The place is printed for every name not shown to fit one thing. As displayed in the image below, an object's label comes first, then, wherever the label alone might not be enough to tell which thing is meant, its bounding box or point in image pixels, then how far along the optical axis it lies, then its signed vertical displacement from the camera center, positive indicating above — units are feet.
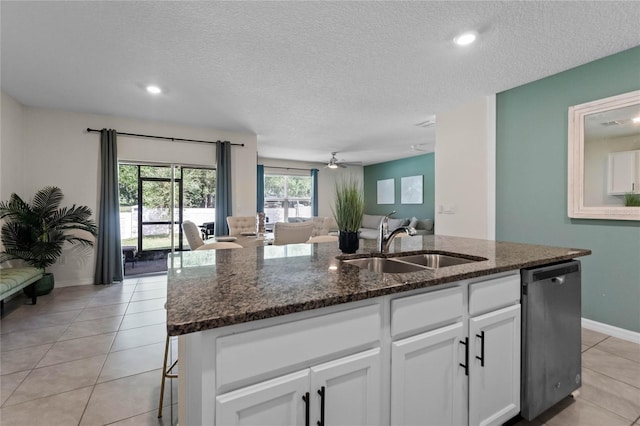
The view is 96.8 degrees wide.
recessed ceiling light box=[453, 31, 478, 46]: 7.29 +4.52
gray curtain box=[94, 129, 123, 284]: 13.96 -0.14
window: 26.25 +1.29
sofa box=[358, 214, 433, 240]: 22.03 -1.19
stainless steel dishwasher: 4.75 -2.22
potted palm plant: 11.44 -0.78
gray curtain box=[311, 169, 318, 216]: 27.66 +1.61
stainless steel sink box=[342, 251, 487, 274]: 5.41 -1.03
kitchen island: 2.57 -1.45
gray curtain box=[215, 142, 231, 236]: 16.55 +1.30
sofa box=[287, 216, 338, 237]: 16.62 -0.94
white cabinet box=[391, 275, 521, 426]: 3.58 -2.09
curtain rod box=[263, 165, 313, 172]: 25.67 +3.94
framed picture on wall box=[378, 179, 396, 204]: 27.25 +1.82
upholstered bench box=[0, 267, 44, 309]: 9.22 -2.45
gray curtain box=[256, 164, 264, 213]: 24.85 +1.95
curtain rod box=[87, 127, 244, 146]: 13.91 +3.93
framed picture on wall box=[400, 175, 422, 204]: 24.46 +1.80
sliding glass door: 15.33 +0.47
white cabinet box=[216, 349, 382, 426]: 2.60 -1.89
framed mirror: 8.05 +1.54
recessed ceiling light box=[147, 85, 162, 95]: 10.70 +4.64
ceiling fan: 22.90 +4.48
